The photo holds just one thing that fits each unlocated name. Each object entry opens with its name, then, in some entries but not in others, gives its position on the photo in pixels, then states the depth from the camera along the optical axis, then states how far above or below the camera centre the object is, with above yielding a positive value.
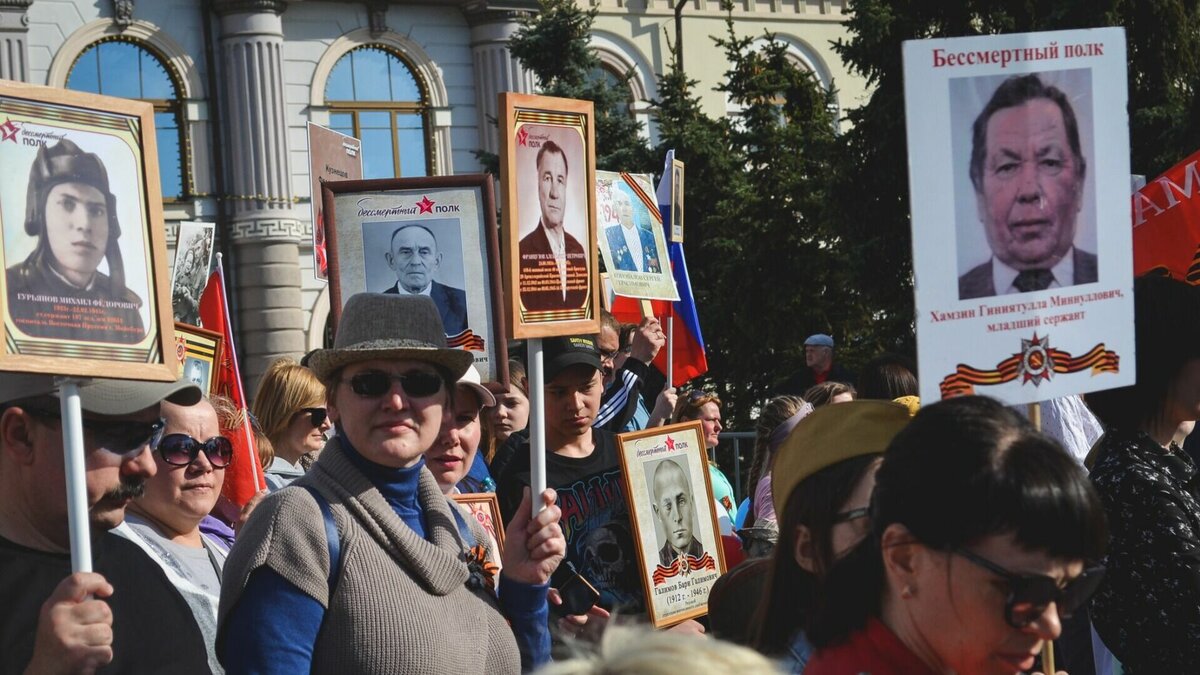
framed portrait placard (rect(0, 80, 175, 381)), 3.34 +0.10
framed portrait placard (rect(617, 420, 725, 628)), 5.14 -0.84
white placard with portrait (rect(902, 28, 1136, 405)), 3.87 +0.05
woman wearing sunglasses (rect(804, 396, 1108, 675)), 2.54 -0.47
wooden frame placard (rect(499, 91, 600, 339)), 4.33 +0.12
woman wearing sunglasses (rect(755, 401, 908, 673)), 3.09 -0.48
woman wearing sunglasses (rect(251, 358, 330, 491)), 6.20 -0.52
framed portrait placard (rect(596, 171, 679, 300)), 8.75 +0.09
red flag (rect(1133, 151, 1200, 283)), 7.23 +0.00
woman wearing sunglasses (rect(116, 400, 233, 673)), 4.45 -0.58
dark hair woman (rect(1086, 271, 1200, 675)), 3.91 -0.64
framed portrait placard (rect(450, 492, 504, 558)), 4.96 -0.73
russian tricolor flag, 10.70 -0.49
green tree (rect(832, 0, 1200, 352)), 18.70 +1.58
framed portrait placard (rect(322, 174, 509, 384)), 5.22 +0.07
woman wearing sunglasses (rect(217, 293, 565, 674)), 3.38 -0.60
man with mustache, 3.27 -0.46
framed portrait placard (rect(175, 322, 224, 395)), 6.04 -0.27
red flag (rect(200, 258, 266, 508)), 5.72 -0.48
